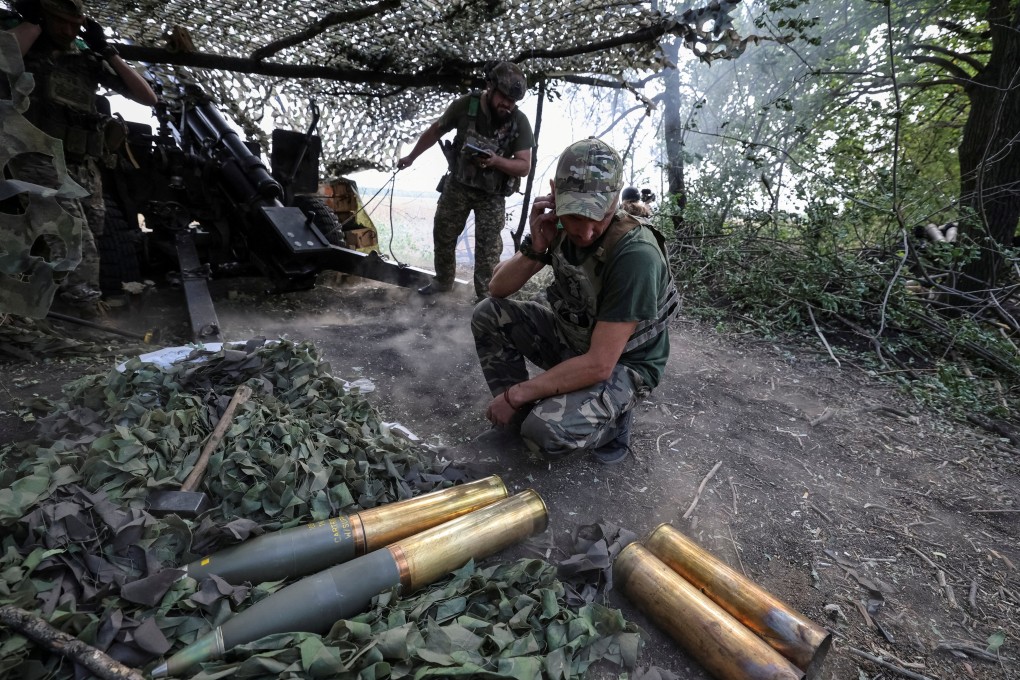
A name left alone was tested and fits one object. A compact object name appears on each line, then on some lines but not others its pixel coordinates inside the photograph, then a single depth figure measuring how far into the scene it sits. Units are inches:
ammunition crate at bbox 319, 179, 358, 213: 290.5
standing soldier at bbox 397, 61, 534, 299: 179.5
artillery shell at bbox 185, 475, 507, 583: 65.4
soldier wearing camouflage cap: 90.0
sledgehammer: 68.9
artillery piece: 201.6
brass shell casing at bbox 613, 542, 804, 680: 63.8
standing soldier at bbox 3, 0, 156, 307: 135.6
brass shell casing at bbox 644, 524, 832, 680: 66.6
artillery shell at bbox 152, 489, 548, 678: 57.1
